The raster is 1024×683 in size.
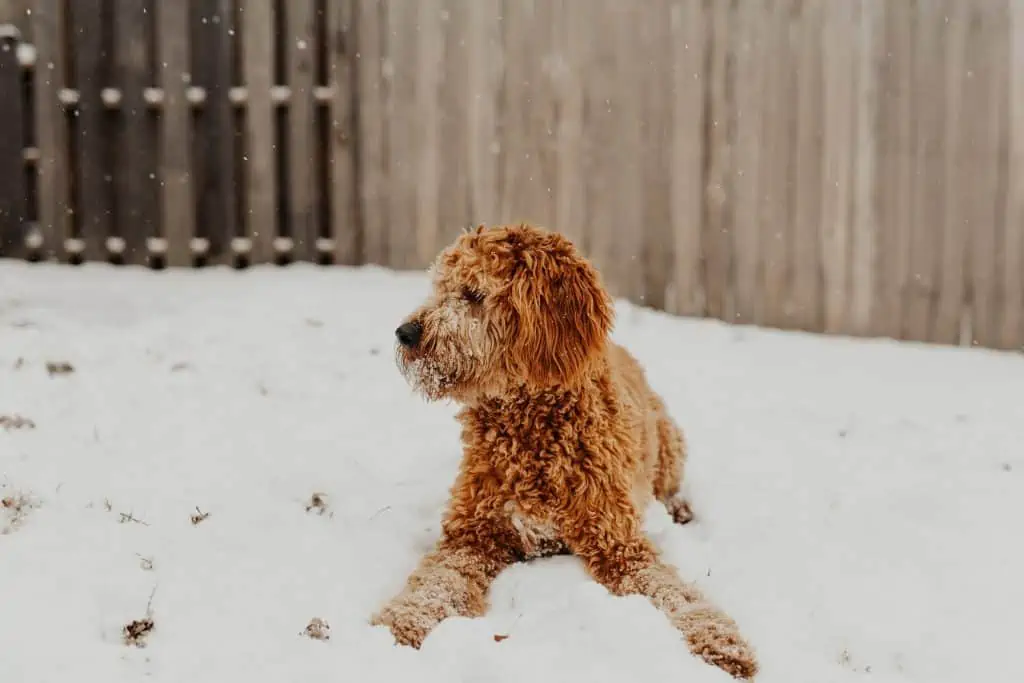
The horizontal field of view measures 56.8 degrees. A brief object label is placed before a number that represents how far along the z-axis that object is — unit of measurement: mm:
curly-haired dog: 3275
